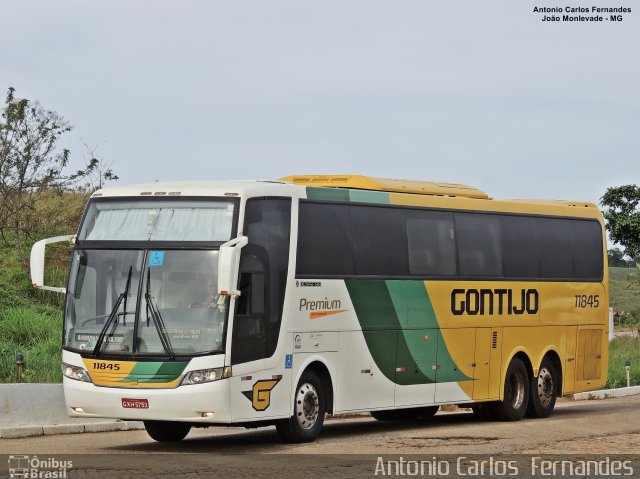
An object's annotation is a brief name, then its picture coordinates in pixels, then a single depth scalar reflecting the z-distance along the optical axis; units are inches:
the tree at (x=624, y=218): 2593.5
